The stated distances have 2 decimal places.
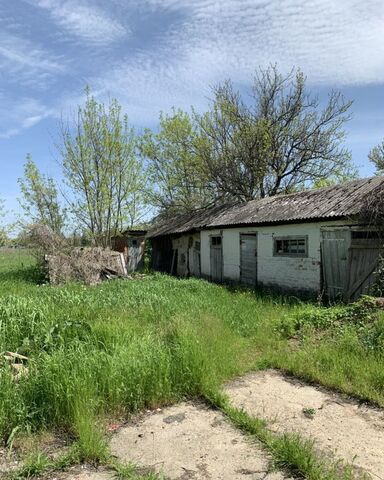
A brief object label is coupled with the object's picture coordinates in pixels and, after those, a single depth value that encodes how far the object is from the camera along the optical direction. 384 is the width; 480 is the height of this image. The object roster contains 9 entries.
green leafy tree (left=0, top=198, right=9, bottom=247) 28.49
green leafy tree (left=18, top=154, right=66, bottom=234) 21.22
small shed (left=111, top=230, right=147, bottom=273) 24.98
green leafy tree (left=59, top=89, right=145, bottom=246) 20.14
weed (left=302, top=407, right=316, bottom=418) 4.86
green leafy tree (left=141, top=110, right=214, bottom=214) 23.56
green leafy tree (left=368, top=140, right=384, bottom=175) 29.02
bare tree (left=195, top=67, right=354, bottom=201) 21.59
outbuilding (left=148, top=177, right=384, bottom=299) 10.77
